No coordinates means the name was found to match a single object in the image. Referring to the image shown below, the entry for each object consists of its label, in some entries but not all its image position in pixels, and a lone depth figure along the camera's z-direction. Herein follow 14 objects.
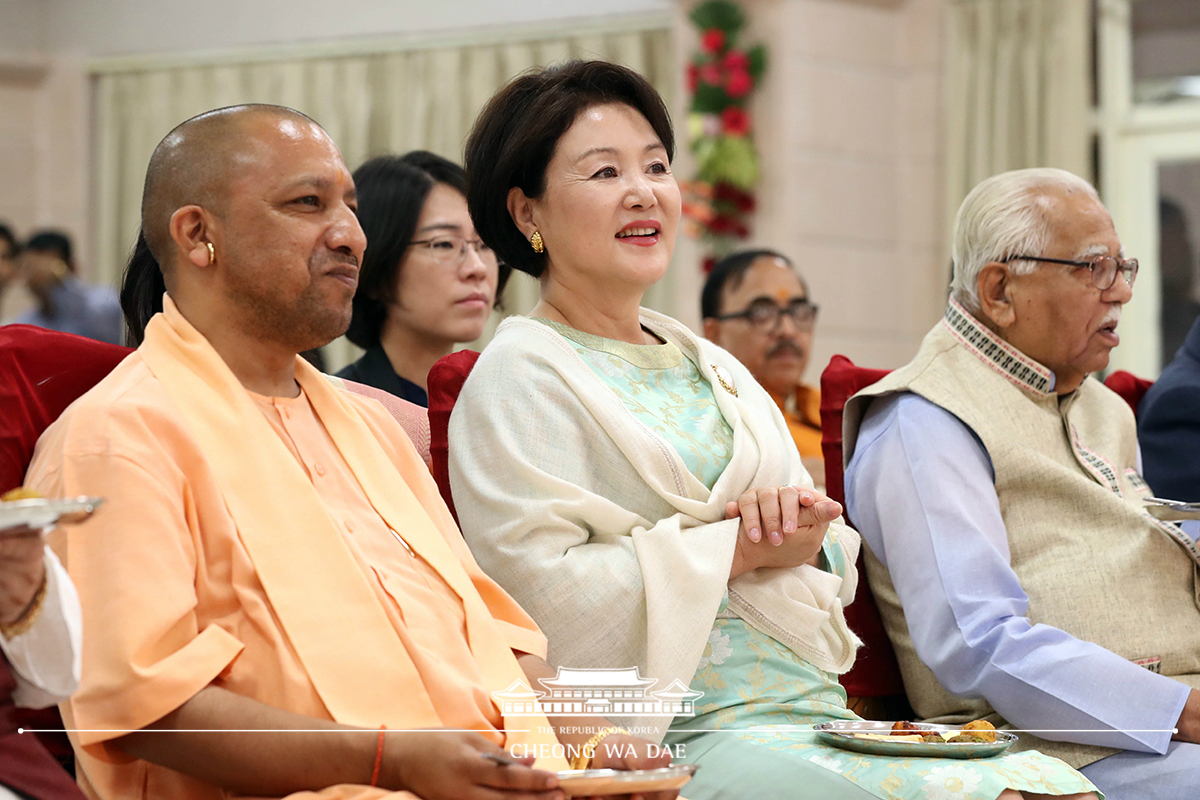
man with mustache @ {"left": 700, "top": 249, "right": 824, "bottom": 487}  4.71
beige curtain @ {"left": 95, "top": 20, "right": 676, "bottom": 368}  7.70
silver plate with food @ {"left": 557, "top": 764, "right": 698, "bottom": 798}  3.23
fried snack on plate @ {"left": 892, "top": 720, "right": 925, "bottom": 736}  3.45
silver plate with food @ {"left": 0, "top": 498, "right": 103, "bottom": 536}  2.94
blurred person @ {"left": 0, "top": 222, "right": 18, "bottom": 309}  7.72
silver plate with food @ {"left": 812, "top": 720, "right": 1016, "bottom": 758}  3.43
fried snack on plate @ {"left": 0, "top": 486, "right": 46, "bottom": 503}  3.12
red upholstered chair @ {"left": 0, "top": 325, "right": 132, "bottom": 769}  3.40
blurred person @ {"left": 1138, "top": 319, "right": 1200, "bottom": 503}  4.02
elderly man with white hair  3.62
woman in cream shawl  3.49
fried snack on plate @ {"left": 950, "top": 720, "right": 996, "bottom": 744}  3.46
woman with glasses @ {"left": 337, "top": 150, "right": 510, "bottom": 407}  4.16
